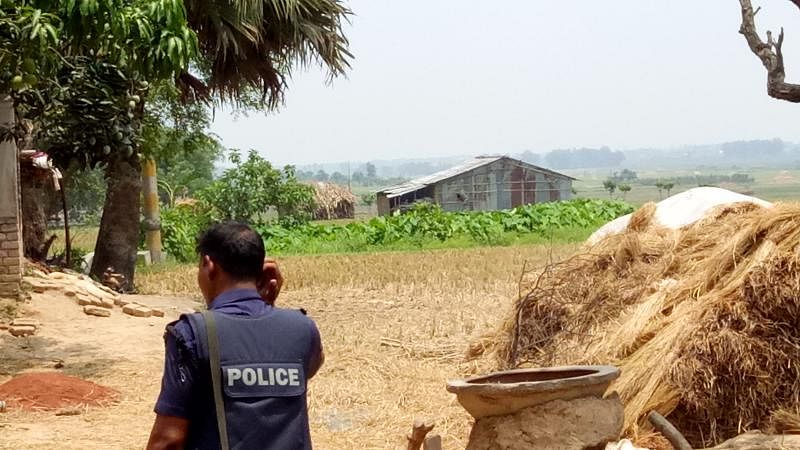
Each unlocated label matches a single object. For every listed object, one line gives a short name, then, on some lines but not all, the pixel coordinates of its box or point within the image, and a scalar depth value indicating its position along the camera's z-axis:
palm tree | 14.52
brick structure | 11.31
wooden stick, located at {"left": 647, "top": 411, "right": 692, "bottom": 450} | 4.73
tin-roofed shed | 44.59
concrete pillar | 20.95
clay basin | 4.71
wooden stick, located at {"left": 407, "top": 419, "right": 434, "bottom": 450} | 4.98
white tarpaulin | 8.38
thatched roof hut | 43.88
